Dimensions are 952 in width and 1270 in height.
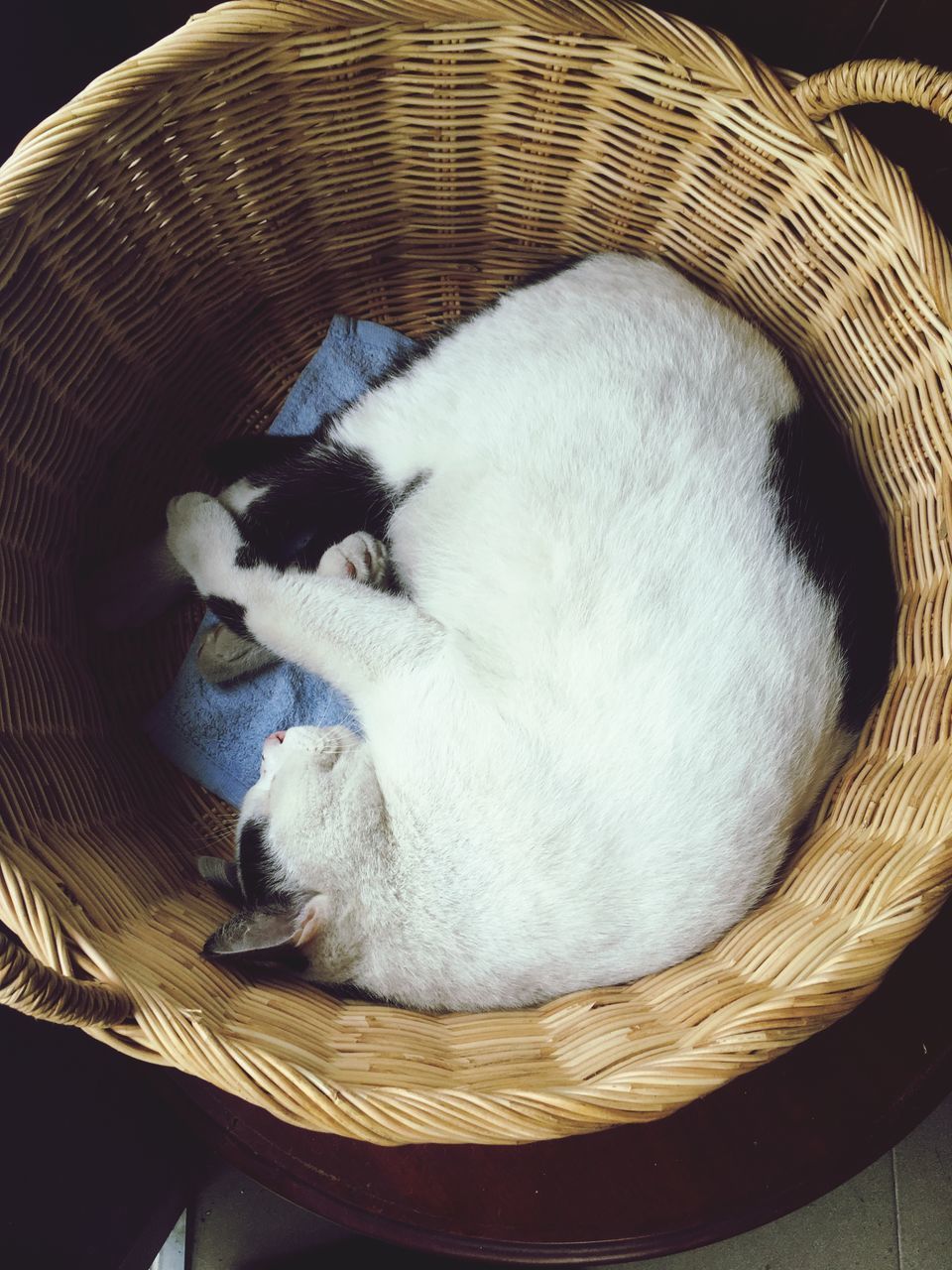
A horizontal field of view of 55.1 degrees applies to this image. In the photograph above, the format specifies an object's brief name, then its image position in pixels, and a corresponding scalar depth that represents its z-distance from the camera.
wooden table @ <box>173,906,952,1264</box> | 0.95
